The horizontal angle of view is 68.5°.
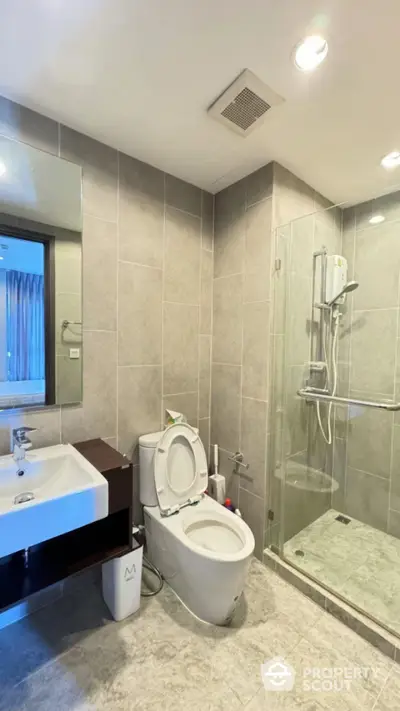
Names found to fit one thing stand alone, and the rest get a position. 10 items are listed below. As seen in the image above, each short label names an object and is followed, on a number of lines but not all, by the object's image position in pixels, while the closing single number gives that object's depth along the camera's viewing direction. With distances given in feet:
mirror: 4.40
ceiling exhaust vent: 3.86
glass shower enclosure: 5.95
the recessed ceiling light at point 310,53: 3.34
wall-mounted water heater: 6.43
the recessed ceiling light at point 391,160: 5.24
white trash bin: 4.46
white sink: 3.04
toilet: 4.27
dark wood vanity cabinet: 3.78
